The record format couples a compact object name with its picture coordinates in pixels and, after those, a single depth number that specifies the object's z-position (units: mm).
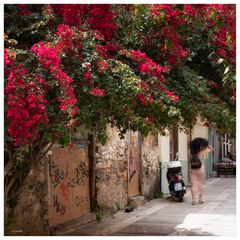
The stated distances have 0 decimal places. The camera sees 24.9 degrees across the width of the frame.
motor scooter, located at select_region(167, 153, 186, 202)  14953
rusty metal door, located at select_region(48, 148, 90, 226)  9852
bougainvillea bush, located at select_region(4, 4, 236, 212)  6148
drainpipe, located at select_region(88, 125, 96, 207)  11852
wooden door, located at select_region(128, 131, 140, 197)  14195
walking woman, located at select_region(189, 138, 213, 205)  14172
